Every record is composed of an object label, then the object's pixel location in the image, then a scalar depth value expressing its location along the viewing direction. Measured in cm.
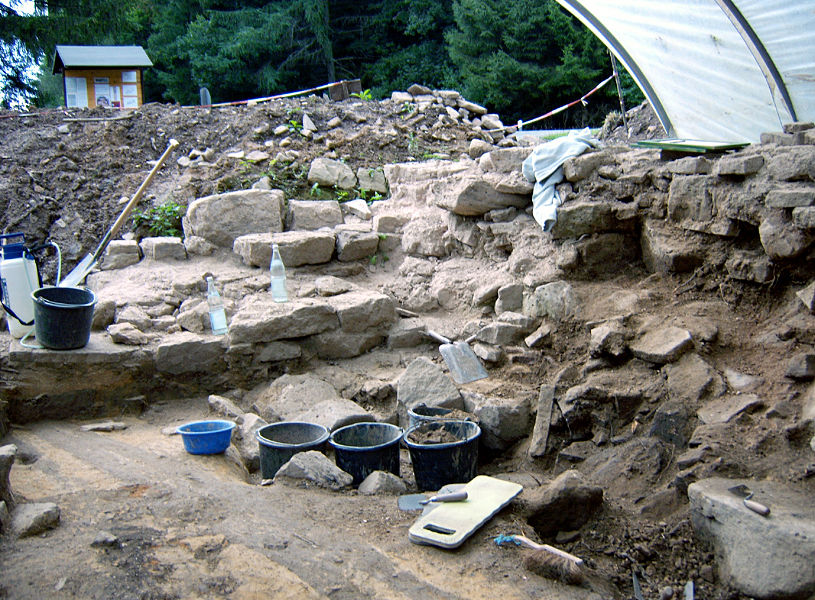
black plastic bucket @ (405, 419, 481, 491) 415
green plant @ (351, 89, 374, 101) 1198
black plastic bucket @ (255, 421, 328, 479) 424
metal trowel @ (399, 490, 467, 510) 354
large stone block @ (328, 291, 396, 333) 562
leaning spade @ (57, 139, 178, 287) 642
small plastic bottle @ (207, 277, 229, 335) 552
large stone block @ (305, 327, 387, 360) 563
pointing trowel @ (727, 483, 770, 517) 294
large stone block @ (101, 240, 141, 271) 644
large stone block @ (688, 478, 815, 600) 276
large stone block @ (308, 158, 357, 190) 795
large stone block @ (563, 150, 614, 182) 542
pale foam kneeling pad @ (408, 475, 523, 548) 319
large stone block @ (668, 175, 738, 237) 451
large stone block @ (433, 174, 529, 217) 589
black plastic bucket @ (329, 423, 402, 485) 421
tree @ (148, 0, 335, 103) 2234
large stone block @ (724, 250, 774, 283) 423
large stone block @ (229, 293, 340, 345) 539
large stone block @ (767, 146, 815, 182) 398
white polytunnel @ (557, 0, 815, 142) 535
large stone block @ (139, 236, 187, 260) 650
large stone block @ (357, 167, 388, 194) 809
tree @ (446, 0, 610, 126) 1956
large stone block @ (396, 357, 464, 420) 489
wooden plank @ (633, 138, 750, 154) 488
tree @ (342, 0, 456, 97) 2323
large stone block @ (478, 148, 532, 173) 598
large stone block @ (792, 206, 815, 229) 381
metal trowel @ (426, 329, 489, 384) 509
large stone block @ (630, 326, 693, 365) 416
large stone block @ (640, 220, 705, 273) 471
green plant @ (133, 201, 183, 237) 741
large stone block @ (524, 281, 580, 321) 505
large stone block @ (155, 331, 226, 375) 523
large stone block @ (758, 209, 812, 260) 393
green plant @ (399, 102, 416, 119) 1057
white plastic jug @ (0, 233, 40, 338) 494
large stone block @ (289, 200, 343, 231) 707
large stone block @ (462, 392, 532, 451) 461
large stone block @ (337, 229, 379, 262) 643
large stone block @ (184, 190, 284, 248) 669
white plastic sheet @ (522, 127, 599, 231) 555
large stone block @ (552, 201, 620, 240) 521
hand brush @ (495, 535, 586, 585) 295
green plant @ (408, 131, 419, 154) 928
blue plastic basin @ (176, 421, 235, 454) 429
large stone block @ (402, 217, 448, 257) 639
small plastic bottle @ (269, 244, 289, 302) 578
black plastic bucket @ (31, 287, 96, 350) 471
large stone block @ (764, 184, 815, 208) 388
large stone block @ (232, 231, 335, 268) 625
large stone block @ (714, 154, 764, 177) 427
